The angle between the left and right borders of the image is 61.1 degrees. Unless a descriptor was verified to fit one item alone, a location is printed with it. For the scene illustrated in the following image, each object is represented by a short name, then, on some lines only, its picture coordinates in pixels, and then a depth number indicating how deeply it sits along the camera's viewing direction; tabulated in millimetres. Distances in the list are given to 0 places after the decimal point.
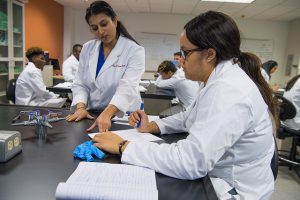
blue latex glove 735
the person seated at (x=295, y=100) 2410
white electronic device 674
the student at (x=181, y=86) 2721
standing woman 1313
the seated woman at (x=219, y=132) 668
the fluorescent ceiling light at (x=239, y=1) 4551
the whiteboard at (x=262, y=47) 6418
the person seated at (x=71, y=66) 4078
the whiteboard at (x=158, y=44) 6426
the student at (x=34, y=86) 2637
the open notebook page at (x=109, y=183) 523
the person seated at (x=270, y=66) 4270
